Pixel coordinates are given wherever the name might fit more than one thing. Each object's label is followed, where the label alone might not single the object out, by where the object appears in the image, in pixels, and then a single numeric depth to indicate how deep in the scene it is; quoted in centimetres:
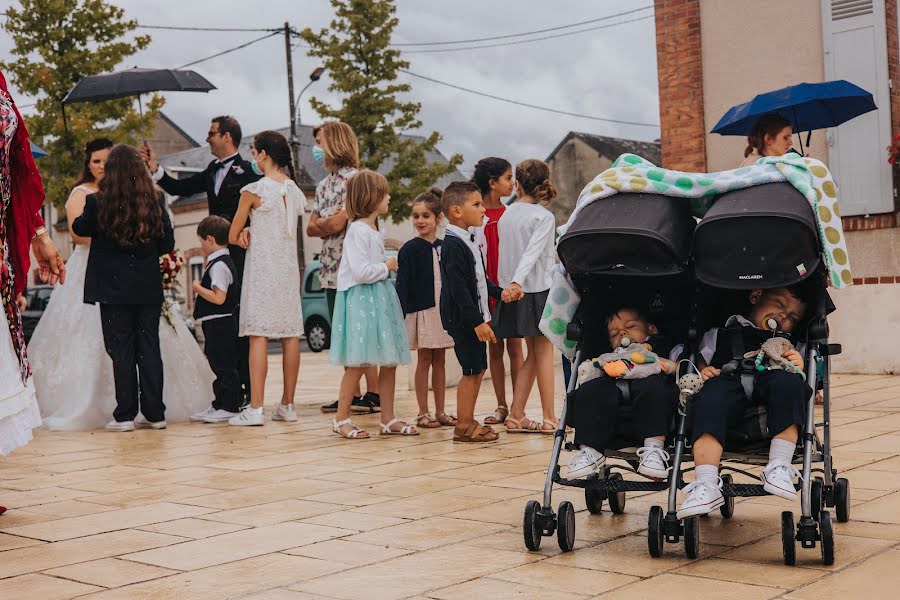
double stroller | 414
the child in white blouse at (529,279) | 779
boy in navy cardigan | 708
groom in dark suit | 944
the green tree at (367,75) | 3928
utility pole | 3872
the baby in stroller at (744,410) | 408
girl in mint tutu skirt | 779
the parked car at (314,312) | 2597
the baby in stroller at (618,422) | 436
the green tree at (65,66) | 3170
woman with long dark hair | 850
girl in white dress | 872
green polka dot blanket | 432
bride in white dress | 898
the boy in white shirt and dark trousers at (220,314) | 913
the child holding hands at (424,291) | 793
